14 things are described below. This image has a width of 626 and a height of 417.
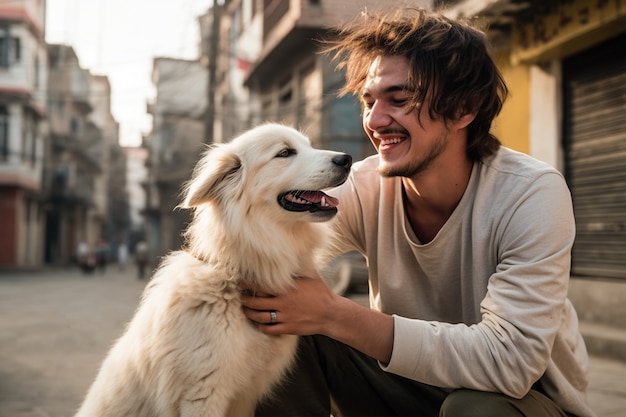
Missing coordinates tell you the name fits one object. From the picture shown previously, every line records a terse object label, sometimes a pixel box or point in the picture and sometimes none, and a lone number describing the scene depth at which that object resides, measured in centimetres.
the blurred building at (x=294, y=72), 1370
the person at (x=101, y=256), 2998
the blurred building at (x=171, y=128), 3648
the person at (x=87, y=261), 2595
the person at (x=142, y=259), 2138
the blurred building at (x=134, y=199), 7099
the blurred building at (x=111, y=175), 5419
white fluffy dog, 218
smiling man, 197
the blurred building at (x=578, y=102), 597
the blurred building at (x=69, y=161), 3759
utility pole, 1320
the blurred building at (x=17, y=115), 2916
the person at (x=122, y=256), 3194
